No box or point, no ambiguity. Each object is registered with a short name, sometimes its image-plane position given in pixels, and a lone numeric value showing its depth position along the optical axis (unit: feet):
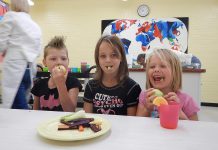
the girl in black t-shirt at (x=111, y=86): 4.42
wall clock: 17.11
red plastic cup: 2.60
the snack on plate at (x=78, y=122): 2.46
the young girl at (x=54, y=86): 4.75
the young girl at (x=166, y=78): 3.90
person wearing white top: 6.37
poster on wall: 16.55
